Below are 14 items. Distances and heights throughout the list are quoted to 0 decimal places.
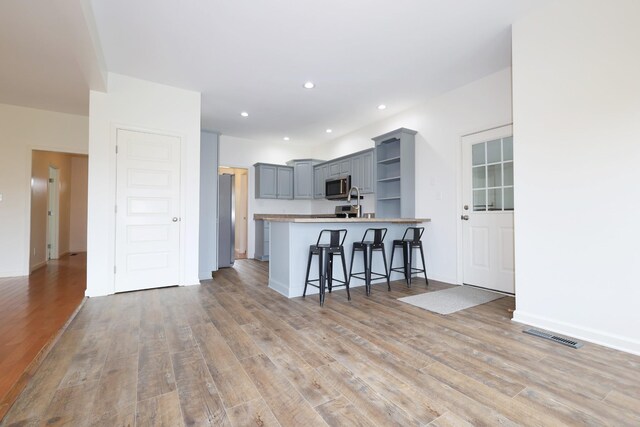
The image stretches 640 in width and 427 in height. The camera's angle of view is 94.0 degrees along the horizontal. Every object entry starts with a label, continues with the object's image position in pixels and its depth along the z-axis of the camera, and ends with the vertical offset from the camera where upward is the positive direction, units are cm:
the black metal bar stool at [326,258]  325 -47
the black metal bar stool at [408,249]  414 -45
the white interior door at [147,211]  366 +8
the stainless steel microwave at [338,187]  592 +62
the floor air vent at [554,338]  221 -94
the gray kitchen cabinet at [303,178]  717 +94
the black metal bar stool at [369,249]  369 -40
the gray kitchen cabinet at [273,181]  679 +84
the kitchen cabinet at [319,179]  673 +89
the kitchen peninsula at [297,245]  354 -35
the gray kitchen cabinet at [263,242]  646 -55
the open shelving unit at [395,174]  467 +72
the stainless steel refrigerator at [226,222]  563 -9
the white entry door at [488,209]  366 +10
